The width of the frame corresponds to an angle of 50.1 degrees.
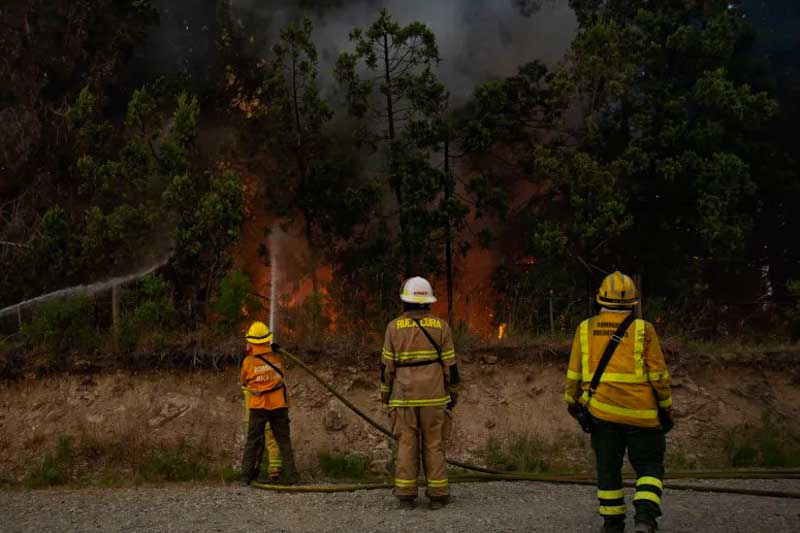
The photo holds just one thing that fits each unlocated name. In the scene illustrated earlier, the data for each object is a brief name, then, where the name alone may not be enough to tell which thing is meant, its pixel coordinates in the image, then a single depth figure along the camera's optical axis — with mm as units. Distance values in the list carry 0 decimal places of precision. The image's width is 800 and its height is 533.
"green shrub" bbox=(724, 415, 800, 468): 11711
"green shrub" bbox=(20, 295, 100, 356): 13047
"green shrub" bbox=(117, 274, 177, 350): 13195
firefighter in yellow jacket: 6477
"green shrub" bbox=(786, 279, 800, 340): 18953
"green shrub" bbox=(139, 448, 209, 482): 11297
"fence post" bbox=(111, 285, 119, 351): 14850
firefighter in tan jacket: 8227
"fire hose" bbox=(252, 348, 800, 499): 9117
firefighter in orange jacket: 10180
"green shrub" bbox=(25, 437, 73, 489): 11320
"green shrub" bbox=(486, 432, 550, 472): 11562
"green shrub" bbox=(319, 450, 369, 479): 11406
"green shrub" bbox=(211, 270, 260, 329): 13578
